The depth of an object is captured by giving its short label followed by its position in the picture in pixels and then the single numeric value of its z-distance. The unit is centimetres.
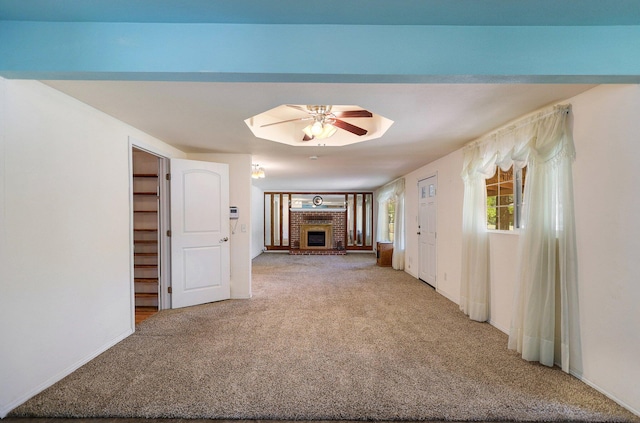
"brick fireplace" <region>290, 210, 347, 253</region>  931
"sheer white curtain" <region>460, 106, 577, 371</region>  208
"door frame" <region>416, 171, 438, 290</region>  452
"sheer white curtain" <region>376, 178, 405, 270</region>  627
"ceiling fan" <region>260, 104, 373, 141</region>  282
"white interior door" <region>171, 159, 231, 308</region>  366
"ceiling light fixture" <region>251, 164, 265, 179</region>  504
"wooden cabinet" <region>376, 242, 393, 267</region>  679
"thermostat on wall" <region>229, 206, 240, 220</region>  412
